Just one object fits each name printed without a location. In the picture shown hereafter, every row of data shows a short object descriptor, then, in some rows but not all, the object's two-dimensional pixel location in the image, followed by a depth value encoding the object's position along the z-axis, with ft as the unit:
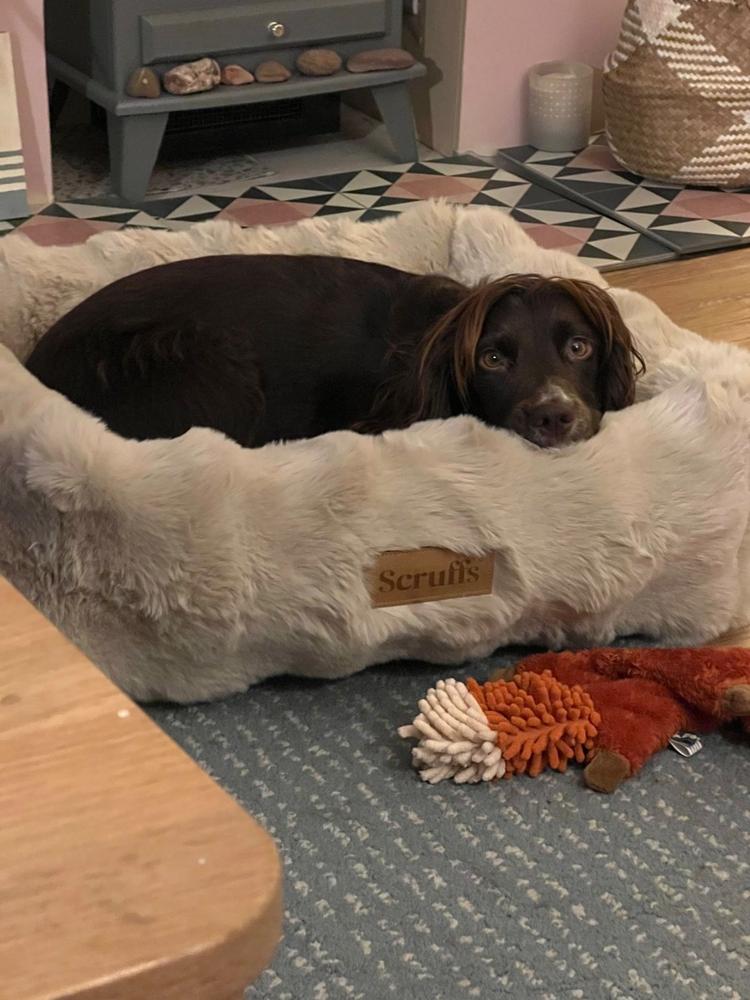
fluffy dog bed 4.84
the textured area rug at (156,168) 11.04
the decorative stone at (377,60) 11.16
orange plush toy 4.83
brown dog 5.51
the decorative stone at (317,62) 10.96
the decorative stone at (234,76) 10.70
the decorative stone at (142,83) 10.32
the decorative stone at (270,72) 10.83
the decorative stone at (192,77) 10.43
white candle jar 12.00
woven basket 10.86
